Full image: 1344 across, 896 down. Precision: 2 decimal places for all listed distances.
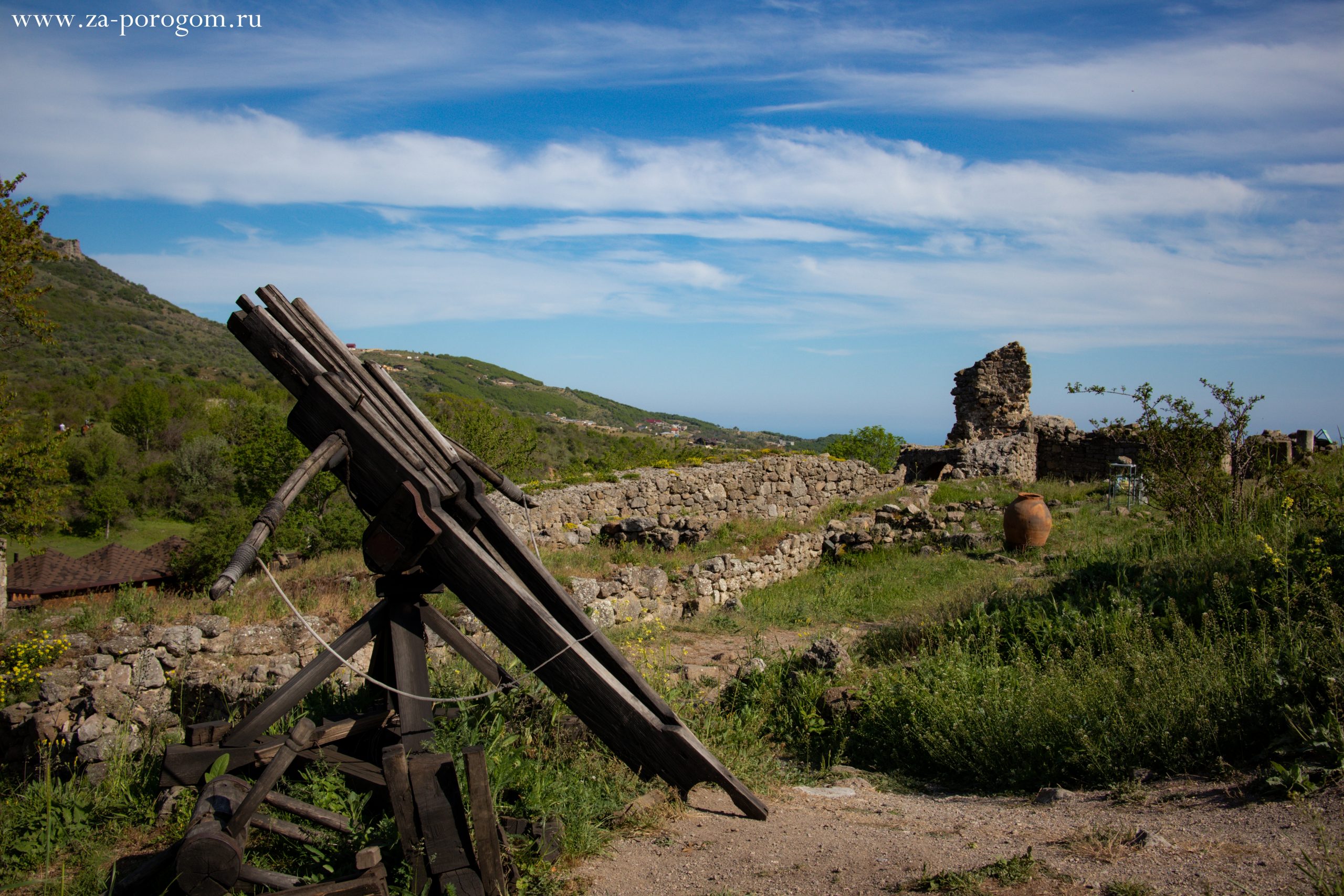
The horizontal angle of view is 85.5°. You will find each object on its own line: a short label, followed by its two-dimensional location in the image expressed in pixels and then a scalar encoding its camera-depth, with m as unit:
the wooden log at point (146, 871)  2.57
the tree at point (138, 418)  42.22
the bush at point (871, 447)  29.59
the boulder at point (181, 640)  6.31
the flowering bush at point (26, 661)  5.79
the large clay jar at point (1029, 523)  11.16
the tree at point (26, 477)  13.28
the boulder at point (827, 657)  5.96
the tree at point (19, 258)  13.33
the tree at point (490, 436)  21.95
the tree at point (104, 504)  33.59
